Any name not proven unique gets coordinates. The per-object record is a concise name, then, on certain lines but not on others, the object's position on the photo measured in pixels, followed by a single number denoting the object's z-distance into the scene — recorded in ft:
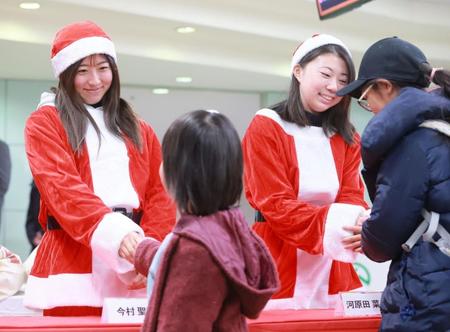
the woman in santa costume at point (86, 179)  10.63
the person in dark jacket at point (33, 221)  29.20
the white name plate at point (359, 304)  10.62
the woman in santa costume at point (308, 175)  11.67
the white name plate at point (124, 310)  9.73
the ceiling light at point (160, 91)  42.21
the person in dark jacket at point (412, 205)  9.16
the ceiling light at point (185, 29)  32.74
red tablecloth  9.53
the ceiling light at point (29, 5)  29.19
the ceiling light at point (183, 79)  39.22
